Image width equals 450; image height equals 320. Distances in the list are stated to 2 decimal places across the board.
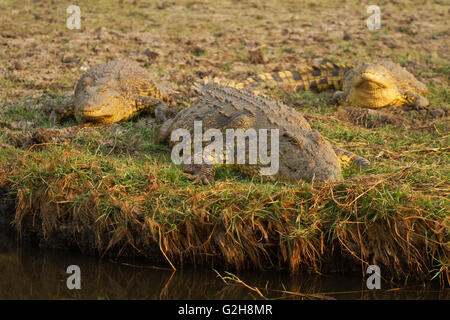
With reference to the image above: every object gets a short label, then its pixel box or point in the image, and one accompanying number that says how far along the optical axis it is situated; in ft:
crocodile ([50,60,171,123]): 22.81
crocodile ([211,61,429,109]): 25.80
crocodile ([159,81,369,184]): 16.14
